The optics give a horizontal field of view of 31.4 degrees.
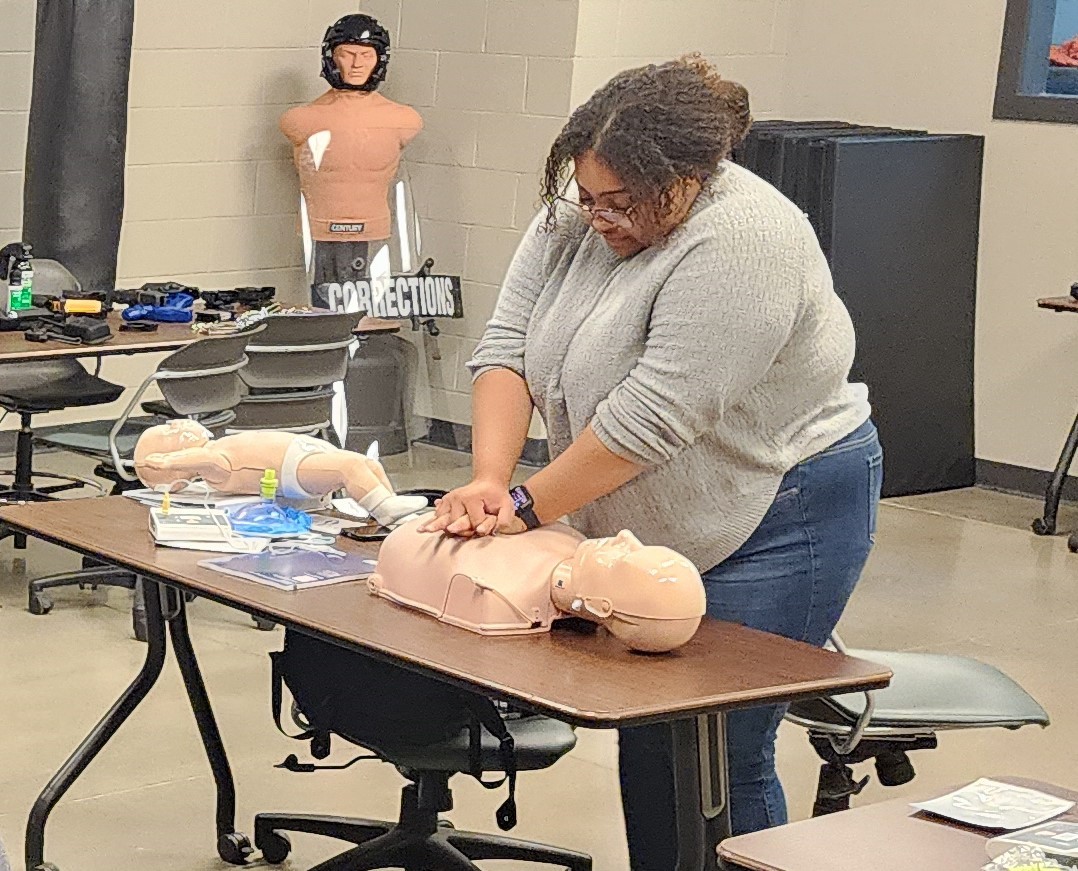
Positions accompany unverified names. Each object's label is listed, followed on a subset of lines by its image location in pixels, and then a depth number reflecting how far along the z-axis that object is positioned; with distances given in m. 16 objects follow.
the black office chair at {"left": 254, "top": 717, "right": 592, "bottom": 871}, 2.84
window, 7.07
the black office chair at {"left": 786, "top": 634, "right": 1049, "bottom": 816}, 2.94
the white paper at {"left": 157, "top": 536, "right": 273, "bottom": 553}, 2.81
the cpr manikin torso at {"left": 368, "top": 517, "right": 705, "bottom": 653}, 2.37
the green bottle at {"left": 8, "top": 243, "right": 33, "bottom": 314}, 5.02
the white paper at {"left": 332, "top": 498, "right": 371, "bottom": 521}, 3.05
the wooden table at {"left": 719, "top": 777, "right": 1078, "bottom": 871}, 1.78
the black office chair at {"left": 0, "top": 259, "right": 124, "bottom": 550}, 5.25
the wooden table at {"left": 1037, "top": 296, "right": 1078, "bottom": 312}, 6.24
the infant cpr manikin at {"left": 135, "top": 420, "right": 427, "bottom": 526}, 2.97
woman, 2.50
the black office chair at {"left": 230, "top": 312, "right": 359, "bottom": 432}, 4.82
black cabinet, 6.80
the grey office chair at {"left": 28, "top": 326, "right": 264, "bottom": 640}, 4.59
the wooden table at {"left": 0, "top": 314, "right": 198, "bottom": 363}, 4.63
